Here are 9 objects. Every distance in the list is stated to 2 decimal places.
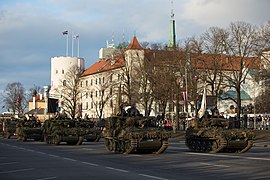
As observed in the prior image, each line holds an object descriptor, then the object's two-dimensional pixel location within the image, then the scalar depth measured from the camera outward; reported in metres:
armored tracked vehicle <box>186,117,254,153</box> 24.56
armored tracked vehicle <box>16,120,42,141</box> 41.06
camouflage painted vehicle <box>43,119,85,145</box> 32.97
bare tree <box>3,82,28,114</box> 109.73
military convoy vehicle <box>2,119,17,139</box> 48.62
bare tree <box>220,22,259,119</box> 49.38
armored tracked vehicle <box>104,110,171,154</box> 23.66
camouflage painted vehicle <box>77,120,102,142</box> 33.50
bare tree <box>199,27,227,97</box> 50.97
